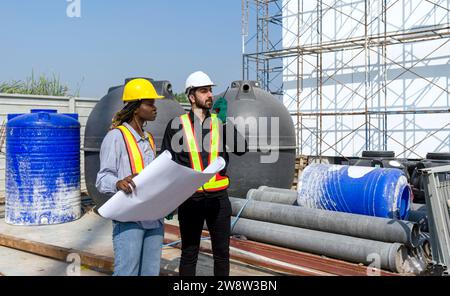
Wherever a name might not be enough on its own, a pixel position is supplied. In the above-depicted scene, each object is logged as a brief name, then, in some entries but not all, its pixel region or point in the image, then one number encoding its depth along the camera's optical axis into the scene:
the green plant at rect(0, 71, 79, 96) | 20.76
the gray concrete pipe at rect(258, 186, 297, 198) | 6.51
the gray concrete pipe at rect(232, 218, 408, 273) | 4.36
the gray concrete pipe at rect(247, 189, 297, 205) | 6.29
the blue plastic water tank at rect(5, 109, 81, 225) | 6.62
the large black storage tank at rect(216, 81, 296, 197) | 7.02
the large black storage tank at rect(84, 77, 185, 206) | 6.88
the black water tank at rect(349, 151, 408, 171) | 8.38
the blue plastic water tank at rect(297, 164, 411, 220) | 5.18
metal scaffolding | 12.07
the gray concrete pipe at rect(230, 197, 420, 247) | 4.55
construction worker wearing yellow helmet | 2.79
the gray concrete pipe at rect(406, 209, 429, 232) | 5.25
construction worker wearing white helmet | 3.32
